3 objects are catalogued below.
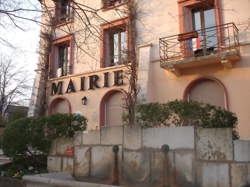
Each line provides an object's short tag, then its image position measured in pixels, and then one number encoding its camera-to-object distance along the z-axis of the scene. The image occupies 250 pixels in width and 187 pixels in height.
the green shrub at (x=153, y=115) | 5.32
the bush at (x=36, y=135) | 6.64
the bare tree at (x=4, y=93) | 23.32
